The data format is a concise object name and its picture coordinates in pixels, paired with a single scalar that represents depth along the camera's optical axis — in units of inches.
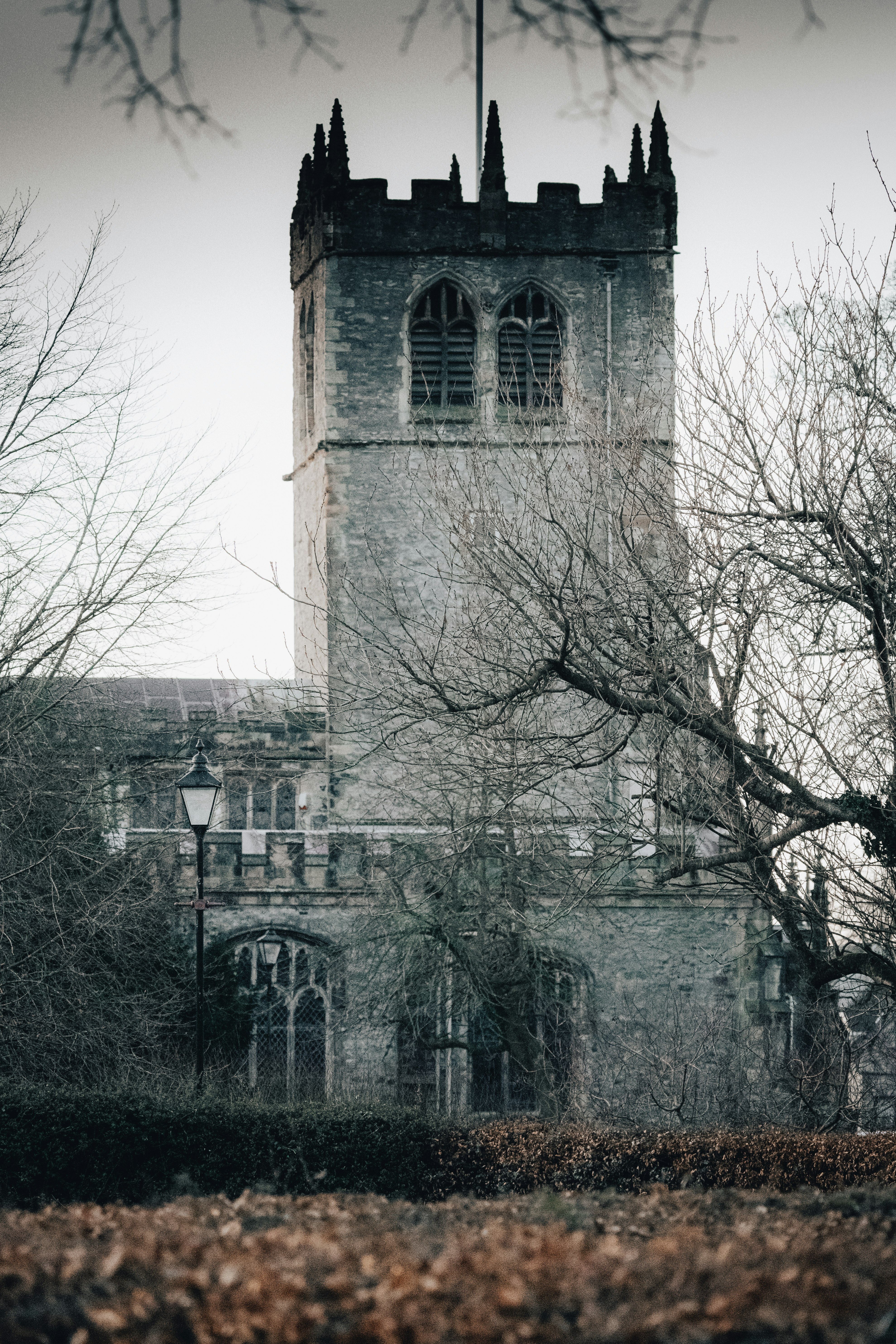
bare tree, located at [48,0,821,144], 130.7
